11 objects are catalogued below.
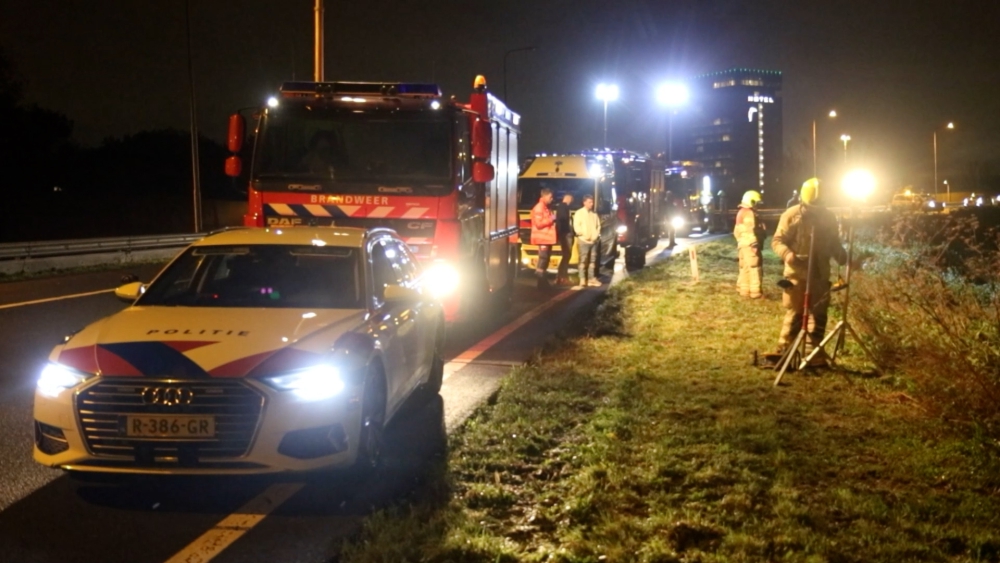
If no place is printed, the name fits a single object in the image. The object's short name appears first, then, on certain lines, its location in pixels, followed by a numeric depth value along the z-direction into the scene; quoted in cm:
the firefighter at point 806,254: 988
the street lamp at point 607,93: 4544
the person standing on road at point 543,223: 1984
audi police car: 562
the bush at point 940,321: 721
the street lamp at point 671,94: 4469
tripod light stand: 967
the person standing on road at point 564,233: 2052
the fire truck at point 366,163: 1240
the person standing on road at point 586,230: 1995
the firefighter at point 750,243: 1677
